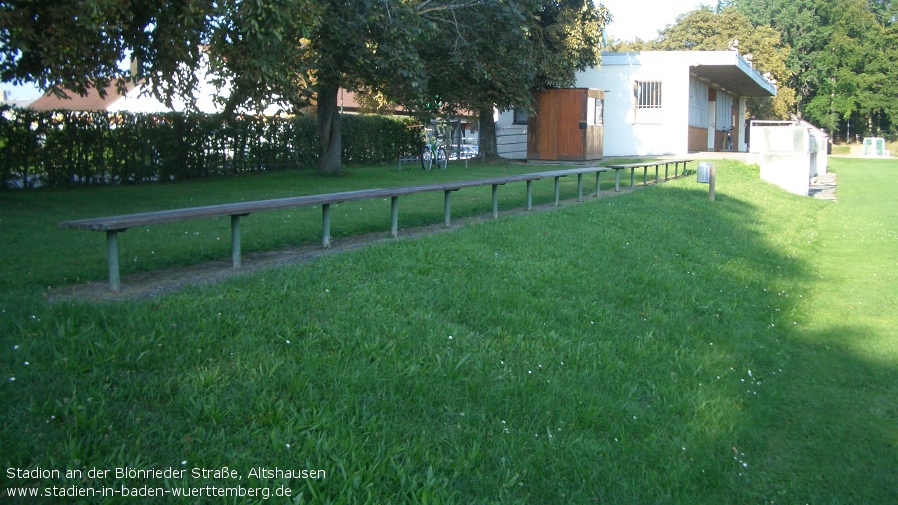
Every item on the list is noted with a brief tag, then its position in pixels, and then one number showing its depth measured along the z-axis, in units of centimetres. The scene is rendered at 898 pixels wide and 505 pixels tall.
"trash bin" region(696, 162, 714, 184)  1525
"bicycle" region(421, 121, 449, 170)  2352
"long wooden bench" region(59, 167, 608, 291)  588
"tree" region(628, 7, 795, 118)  5419
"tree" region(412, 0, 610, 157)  1884
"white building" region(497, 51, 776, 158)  2948
